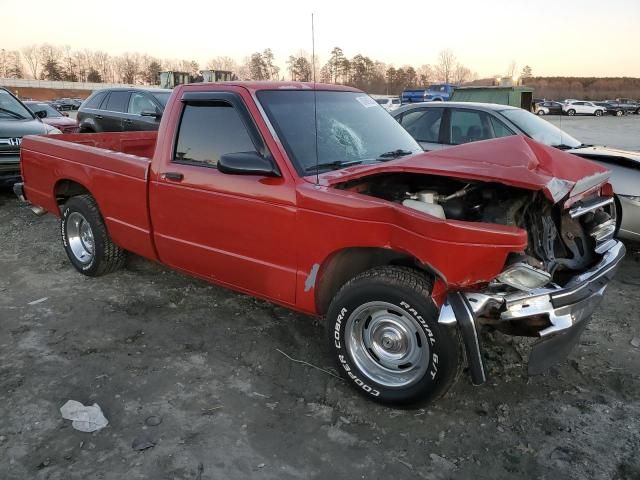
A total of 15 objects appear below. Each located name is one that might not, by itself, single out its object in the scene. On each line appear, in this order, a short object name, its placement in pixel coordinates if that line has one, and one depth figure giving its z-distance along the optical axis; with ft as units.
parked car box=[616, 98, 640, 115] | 177.06
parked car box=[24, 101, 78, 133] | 41.37
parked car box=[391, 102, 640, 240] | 19.35
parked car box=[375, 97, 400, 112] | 92.33
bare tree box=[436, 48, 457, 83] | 336.14
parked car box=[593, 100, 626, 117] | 162.87
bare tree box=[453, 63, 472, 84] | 358.43
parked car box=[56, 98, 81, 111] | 165.89
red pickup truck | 8.73
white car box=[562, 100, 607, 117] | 161.07
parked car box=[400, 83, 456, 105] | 122.21
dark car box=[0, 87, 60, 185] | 26.50
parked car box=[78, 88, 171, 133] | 34.12
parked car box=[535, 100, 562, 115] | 137.18
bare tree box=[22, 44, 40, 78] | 392.88
